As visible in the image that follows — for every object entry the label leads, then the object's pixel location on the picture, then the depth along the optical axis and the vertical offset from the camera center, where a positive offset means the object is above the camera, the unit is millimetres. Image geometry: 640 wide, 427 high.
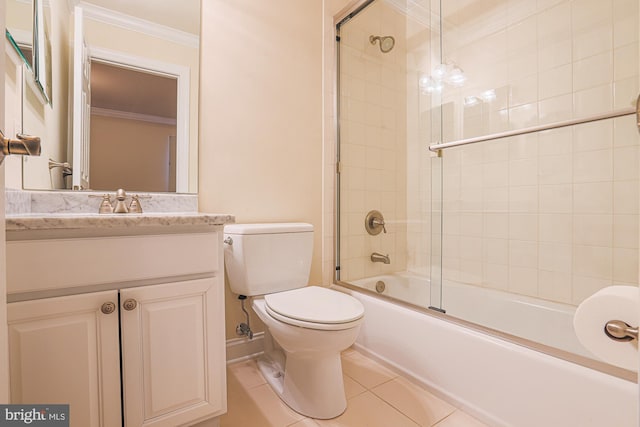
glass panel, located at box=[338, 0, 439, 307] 1892 +438
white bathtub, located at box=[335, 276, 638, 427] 894 -578
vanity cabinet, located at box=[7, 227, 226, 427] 730 -317
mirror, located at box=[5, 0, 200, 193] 1192 +481
